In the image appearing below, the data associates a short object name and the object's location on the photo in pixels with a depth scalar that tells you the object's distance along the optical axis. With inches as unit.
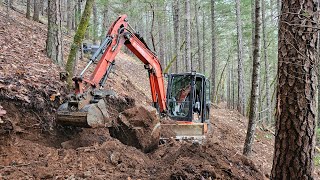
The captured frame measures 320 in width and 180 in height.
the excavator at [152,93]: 243.3
